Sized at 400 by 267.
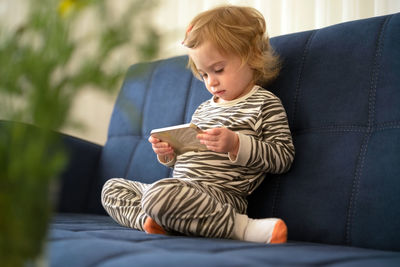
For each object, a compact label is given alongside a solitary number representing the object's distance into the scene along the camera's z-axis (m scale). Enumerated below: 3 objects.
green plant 0.51
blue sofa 0.85
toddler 1.14
